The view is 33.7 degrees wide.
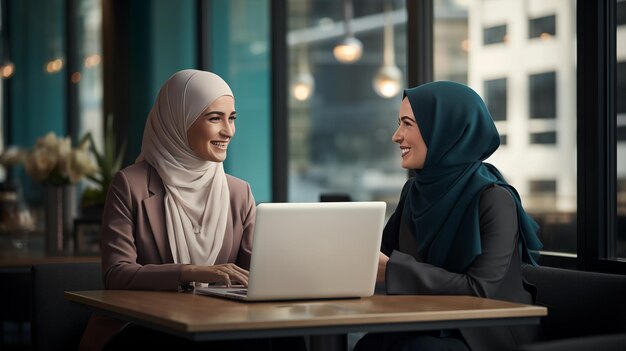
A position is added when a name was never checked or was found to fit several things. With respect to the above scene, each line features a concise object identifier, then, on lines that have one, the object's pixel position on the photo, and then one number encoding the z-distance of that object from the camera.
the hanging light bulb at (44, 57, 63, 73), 9.95
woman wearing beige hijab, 2.90
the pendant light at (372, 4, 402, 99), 6.45
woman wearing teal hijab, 2.67
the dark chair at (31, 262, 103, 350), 3.19
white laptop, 2.38
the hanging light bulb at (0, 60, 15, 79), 10.61
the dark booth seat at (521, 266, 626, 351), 2.73
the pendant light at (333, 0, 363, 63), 6.62
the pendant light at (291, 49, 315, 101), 6.32
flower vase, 5.10
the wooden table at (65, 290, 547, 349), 2.09
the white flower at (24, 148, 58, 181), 5.19
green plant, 5.47
